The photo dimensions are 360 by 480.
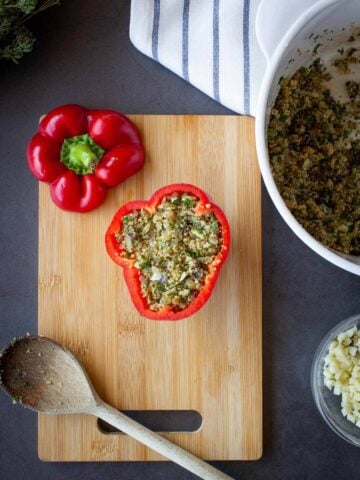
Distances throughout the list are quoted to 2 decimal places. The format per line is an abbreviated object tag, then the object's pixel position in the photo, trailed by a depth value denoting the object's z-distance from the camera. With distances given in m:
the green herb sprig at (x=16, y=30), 0.38
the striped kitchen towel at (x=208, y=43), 0.40
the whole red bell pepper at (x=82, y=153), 0.39
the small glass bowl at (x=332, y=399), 0.41
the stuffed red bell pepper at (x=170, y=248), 0.37
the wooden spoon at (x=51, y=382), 0.40
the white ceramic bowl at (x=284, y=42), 0.32
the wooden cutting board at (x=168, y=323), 0.41
